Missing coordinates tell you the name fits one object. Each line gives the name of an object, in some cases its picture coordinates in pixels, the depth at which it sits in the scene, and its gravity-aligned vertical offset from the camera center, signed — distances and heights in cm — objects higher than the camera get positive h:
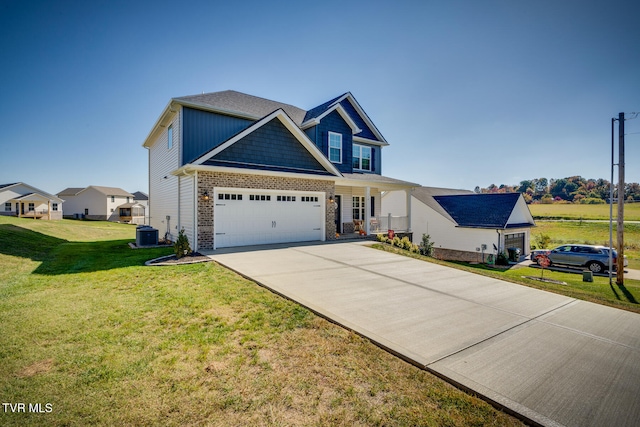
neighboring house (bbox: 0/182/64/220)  3797 +159
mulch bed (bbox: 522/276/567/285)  1310 -335
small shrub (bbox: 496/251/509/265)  1903 -319
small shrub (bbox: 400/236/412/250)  1461 -166
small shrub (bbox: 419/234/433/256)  1642 -210
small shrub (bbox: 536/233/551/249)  2475 -260
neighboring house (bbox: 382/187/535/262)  2066 -78
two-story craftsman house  1141 +182
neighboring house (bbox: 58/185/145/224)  4867 +121
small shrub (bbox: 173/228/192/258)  974 -122
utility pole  1298 +84
